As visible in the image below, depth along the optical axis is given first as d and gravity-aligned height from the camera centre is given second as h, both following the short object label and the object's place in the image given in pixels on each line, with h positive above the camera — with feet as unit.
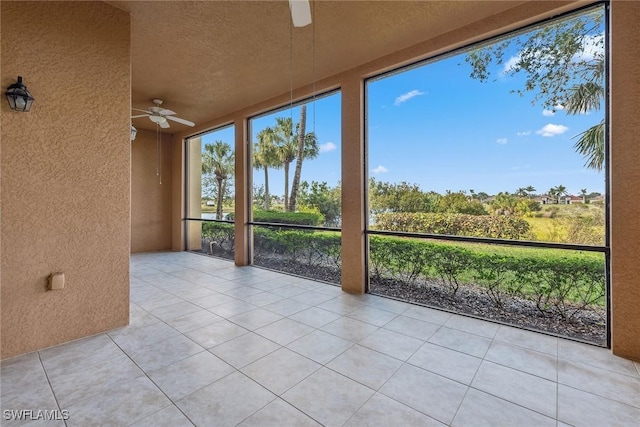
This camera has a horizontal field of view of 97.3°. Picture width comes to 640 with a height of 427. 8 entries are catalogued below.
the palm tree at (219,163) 21.50 +4.00
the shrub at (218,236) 21.69 -1.85
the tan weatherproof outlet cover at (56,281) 8.13 -1.95
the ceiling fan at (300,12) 6.11 +4.57
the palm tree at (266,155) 18.11 +3.76
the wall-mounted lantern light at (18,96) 7.37 +3.11
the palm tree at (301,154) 16.72 +3.54
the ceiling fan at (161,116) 15.01 +5.36
